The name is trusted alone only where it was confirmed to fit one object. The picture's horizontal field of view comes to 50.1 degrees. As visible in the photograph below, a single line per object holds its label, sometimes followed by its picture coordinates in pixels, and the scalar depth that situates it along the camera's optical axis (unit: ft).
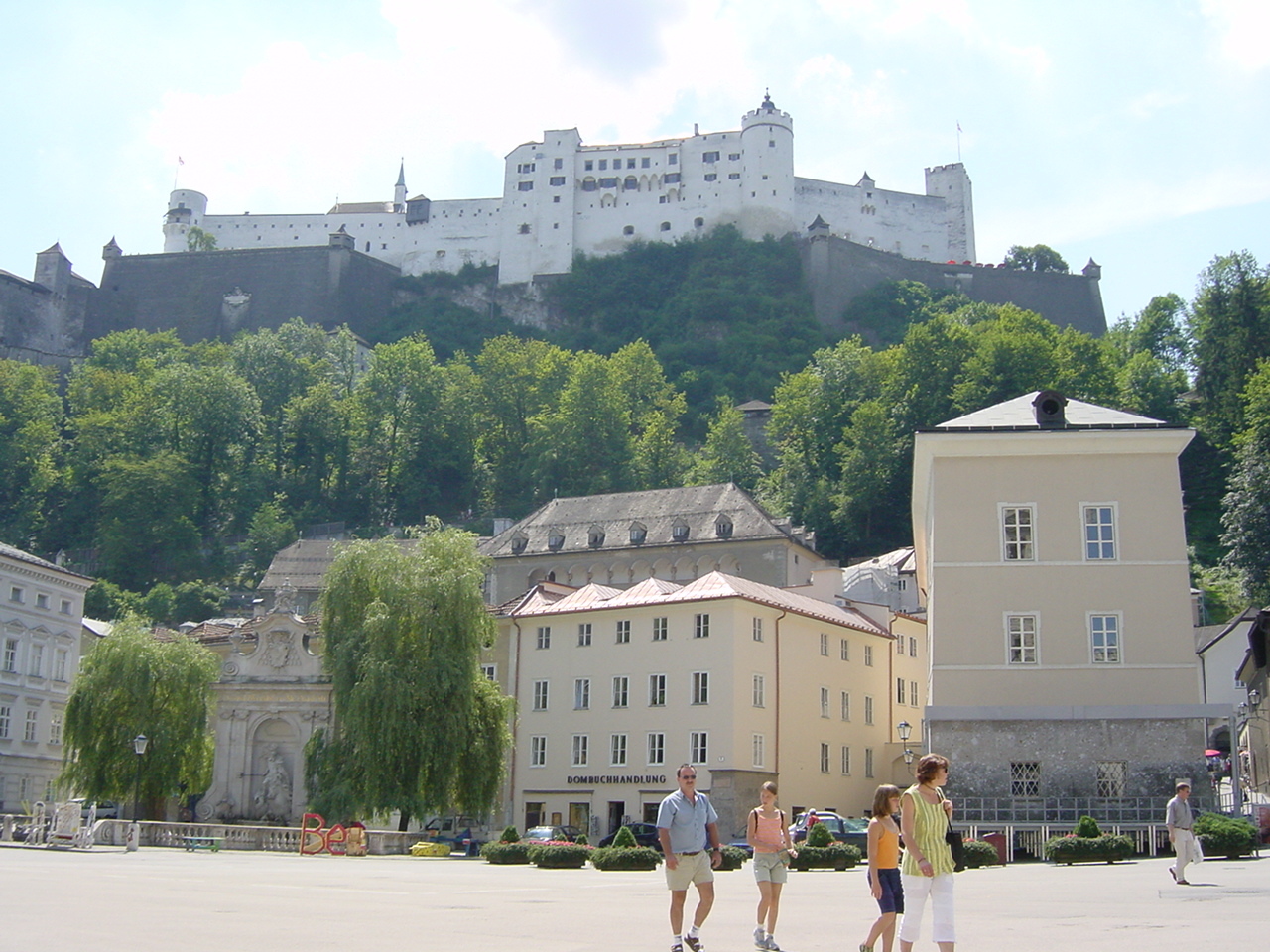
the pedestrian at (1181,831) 64.95
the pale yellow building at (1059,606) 108.68
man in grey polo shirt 42.88
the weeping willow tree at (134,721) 146.20
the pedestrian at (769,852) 43.86
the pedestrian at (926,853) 36.19
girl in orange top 39.50
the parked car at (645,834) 127.34
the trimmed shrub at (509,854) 101.96
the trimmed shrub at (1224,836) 85.35
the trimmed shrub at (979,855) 89.25
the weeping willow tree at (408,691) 128.57
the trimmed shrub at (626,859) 89.20
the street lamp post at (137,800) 114.52
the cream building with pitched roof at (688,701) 153.38
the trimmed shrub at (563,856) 93.40
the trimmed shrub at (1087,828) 90.79
